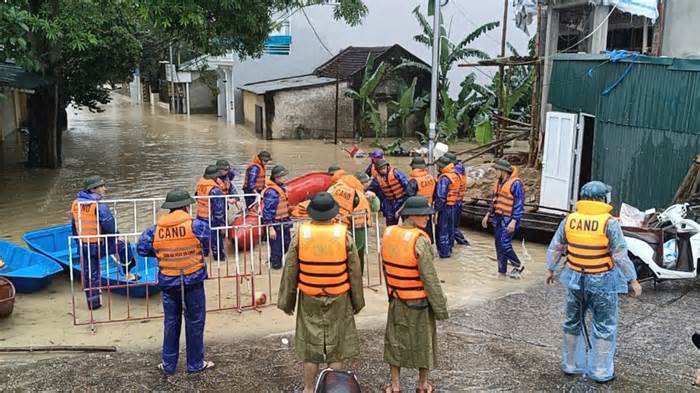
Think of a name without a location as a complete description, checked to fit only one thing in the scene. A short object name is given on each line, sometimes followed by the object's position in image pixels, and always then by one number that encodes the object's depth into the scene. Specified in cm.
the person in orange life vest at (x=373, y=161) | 1079
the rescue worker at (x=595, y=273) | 570
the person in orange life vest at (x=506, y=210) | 898
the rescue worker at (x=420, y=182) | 1018
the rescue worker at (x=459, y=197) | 1060
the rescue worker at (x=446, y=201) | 1027
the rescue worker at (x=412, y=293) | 530
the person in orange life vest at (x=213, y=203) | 977
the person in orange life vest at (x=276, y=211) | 923
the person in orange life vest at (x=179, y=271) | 594
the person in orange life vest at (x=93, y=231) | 771
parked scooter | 821
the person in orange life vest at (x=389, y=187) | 1063
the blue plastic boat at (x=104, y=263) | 817
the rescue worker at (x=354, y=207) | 858
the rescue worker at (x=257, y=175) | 1138
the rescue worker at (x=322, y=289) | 534
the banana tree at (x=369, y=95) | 2522
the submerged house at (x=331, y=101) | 2744
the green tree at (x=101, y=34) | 1154
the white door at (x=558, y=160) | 1227
